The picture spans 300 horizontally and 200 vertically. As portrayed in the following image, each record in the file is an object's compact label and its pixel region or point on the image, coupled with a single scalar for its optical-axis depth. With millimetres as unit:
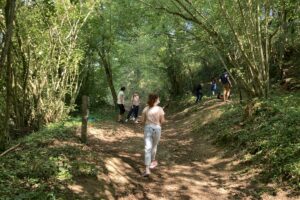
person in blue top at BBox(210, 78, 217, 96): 27431
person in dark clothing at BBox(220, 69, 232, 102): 20011
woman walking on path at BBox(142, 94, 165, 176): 8570
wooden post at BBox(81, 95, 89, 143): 10656
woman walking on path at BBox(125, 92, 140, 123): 17984
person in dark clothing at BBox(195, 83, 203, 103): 25542
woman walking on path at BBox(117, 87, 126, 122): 17562
